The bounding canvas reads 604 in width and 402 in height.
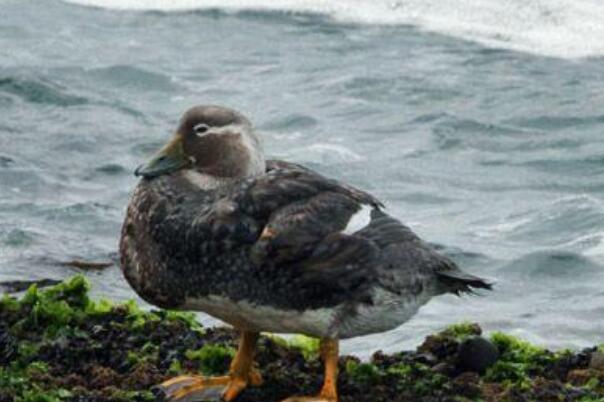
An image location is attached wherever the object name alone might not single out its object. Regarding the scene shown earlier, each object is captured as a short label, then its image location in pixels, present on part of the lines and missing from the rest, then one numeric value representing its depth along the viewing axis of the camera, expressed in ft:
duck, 51.96
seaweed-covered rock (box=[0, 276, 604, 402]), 53.88
